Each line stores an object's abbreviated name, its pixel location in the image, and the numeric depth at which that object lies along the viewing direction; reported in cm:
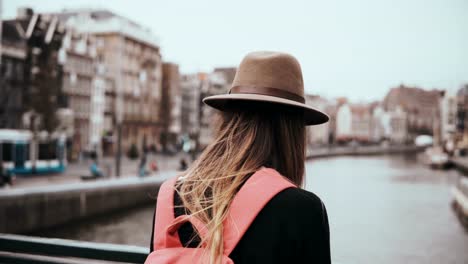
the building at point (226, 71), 8699
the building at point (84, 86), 4747
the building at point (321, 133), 10869
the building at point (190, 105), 7656
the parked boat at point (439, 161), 5291
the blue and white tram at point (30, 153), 2677
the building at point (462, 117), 6966
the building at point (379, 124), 12781
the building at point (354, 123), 12350
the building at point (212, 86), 7681
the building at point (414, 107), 13475
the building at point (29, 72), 3594
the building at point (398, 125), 13538
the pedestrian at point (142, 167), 2603
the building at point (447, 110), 9871
